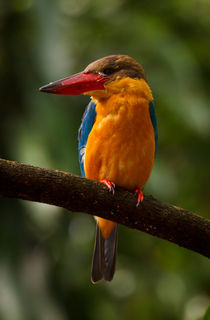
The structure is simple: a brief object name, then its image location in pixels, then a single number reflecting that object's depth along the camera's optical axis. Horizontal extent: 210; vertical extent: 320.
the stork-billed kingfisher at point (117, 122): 6.93
